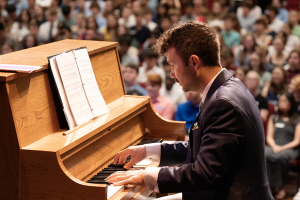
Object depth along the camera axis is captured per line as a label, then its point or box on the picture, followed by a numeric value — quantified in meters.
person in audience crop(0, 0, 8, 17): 9.29
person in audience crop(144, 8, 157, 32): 7.76
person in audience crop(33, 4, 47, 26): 8.23
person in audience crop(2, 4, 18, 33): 8.79
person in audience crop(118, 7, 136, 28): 8.12
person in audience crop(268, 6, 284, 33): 7.27
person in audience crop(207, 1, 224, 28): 7.46
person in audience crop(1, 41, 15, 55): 5.96
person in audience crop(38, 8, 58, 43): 7.74
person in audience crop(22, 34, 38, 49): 6.73
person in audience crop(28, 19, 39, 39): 7.71
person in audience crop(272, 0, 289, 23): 7.77
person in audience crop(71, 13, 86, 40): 7.67
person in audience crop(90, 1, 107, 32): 8.45
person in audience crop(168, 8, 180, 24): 7.26
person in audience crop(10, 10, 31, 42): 8.33
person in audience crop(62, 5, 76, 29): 8.58
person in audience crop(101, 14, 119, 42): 7.20
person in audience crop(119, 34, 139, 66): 6.00
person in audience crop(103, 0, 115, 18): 8.48
